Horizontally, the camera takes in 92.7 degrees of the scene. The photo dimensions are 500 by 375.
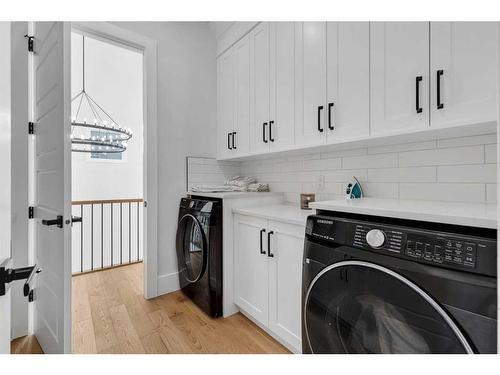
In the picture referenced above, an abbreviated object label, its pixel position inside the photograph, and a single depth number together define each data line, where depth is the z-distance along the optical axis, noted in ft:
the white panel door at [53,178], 3.50
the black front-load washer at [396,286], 2.20
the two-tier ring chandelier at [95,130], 8.85
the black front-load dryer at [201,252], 5.94
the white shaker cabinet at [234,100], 7.21
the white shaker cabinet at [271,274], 4.49
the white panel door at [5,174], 1.80
